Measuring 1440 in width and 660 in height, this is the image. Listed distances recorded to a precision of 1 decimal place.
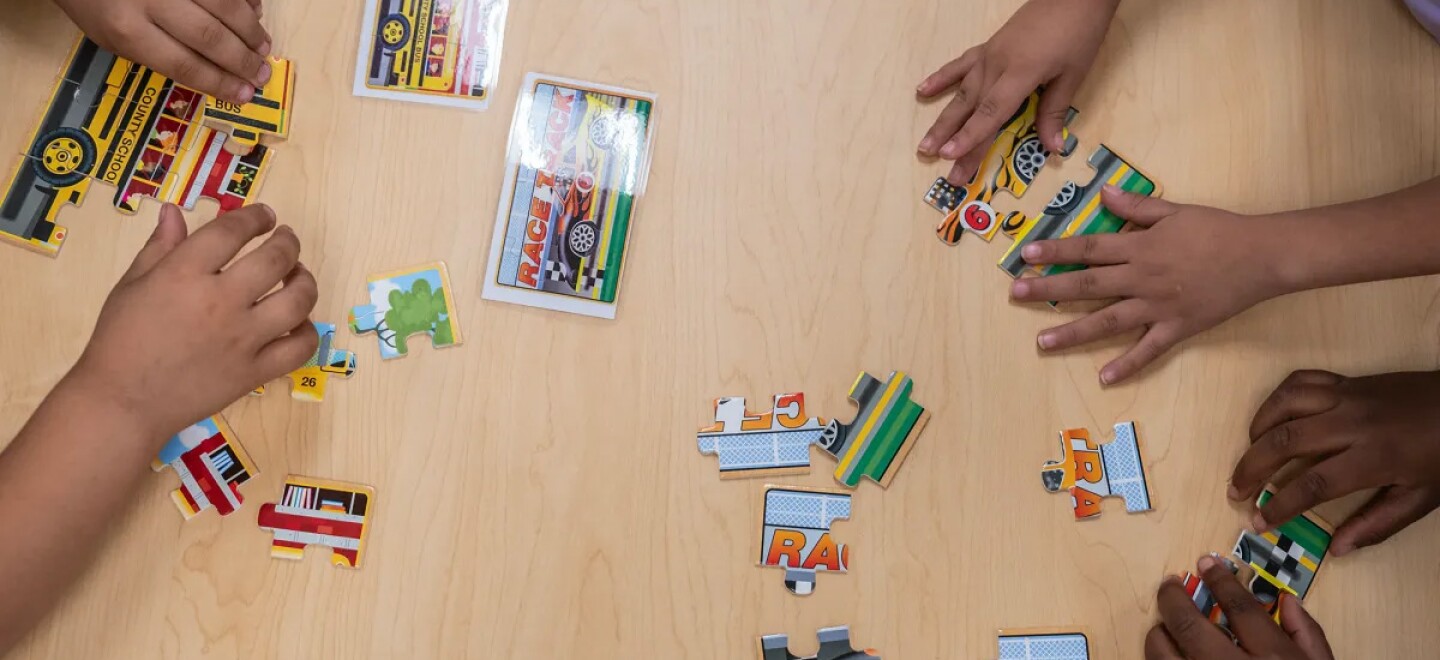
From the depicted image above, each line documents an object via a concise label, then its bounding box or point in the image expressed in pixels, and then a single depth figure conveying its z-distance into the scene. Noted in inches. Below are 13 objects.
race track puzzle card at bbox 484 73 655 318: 43.4
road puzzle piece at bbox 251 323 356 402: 42.2
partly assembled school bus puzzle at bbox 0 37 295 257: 42.2
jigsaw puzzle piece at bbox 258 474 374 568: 40.9
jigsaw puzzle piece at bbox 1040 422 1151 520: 43.4
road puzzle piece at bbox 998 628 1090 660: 42.5
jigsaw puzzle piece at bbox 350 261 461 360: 42.6
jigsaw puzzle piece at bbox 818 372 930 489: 42.9
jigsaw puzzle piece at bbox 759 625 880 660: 41.6
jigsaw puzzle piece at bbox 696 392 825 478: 42.8
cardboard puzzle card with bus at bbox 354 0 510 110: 44.6
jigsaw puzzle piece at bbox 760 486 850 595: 42.3
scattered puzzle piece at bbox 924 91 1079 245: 45.3
